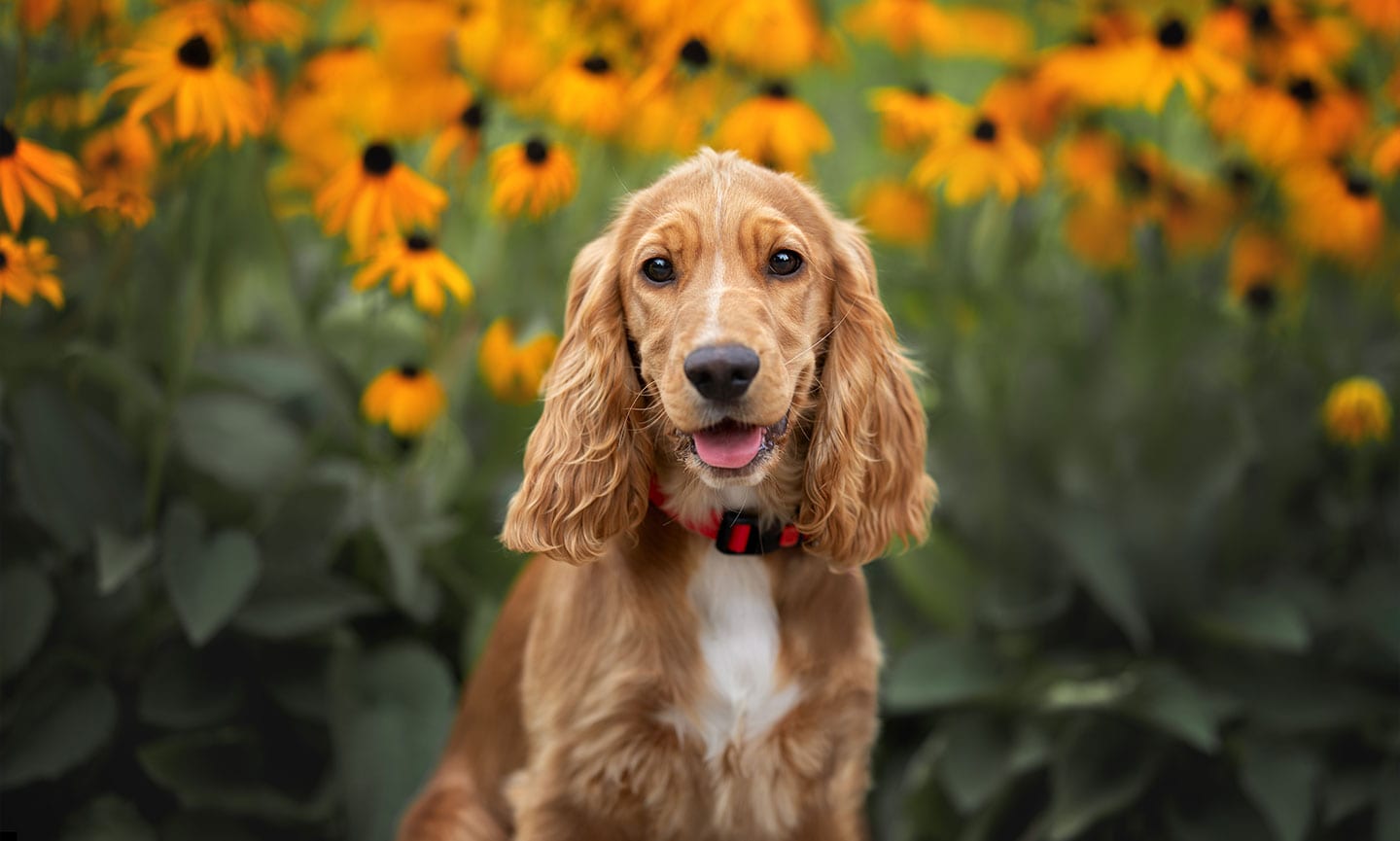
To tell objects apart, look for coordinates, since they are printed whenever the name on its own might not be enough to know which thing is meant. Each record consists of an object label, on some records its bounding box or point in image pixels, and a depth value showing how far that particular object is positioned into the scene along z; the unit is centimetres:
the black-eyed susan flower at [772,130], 341
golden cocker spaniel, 241
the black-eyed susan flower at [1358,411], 342
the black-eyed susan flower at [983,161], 357
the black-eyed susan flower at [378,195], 315
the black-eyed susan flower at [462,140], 333
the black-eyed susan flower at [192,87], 295
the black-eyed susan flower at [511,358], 329
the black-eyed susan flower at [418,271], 305
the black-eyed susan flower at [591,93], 331
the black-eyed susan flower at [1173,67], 343
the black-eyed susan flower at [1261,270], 386
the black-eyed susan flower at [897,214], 426
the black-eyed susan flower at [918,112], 357
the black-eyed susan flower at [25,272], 275
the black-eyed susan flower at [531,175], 318
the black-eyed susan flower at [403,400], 318
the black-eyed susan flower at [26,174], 279
